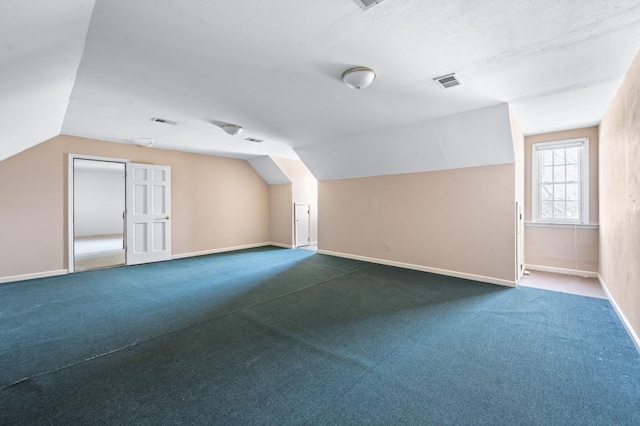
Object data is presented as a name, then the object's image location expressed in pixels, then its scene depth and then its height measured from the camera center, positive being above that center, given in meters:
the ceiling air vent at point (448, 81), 2.75 +1.38
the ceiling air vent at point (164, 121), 4.14 +1.41
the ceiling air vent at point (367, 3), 1.71 +1.33
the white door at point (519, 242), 4.20 -0.48
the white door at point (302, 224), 7.89 -0.34
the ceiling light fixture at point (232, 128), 4.33 +1.33
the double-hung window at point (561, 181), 4.64 +0.55
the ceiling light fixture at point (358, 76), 2.56 +1.30
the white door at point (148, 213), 5.74 -0.02
